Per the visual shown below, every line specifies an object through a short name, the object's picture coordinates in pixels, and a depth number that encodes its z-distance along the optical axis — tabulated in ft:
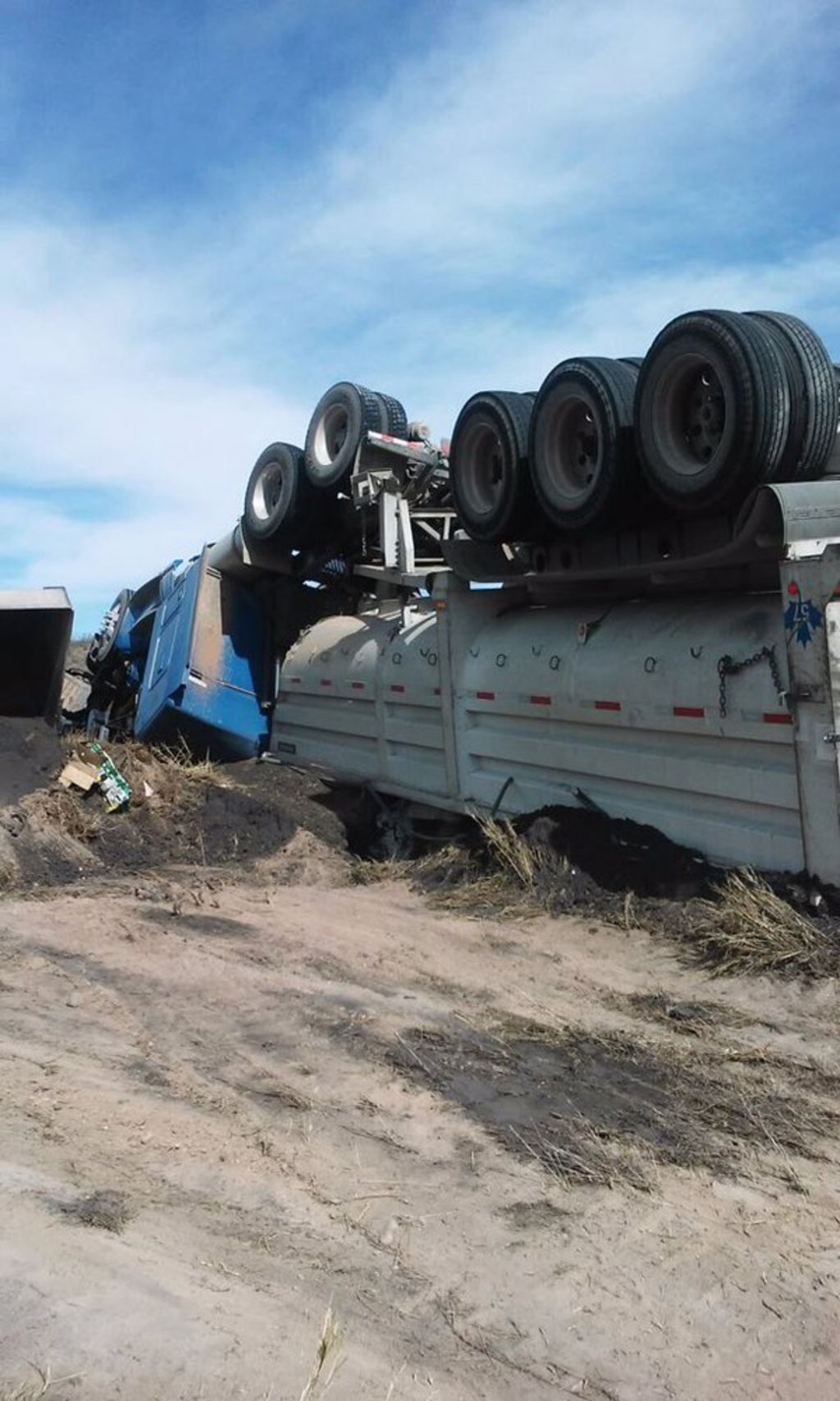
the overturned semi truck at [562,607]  17.69
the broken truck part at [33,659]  29.12
